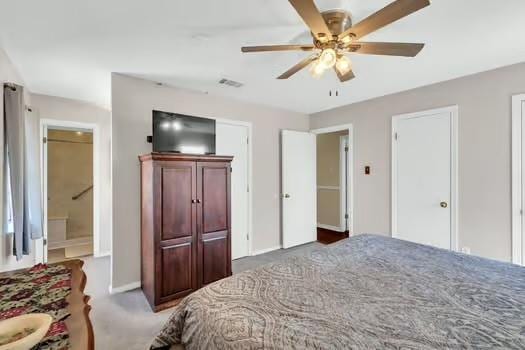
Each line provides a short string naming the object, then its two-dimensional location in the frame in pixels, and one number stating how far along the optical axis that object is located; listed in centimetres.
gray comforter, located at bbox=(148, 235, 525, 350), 96
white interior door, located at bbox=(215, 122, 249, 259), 385
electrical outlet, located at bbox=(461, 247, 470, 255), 298
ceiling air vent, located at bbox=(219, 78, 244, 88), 311
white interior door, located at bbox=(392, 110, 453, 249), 316
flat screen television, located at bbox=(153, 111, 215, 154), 284
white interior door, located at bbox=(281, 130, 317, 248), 447
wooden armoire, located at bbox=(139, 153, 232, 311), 256
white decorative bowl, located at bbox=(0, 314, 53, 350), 71
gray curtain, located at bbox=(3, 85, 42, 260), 224
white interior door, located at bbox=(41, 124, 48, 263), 363
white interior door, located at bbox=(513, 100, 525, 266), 263
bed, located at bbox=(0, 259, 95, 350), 86
